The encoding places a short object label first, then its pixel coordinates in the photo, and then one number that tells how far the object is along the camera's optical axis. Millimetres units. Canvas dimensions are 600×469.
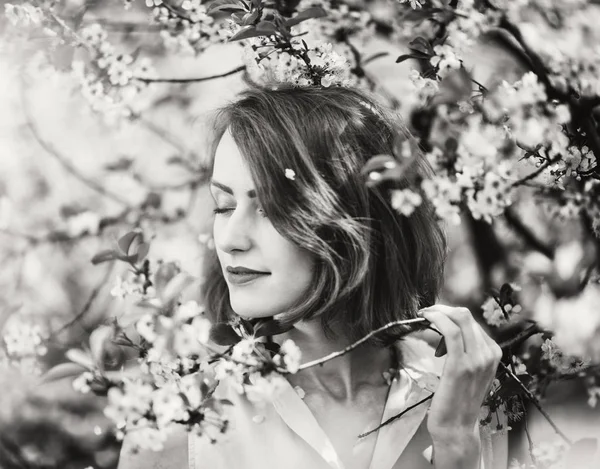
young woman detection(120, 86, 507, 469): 1036
